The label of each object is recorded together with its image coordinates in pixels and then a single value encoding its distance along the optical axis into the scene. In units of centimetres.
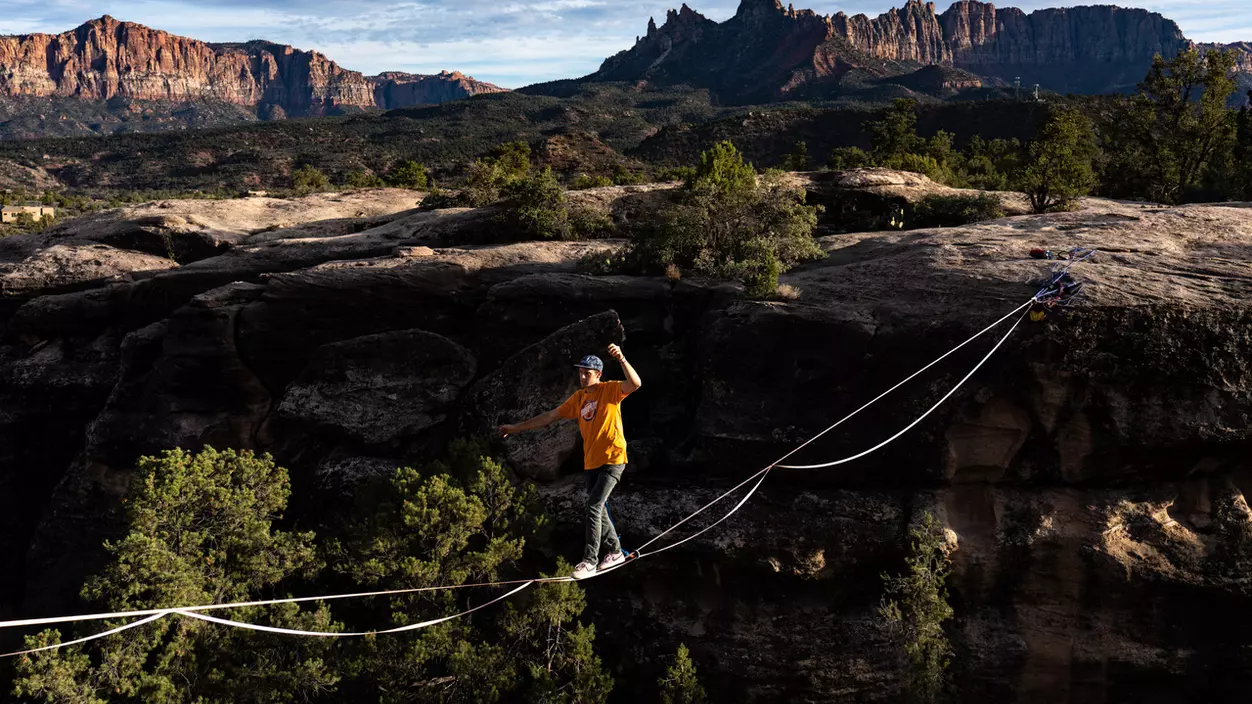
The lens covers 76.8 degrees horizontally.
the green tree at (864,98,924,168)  5000
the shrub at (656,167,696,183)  2458
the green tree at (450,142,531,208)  2953
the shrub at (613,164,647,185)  3892
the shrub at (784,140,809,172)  4477
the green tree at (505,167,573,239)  2492
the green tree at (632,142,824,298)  1990
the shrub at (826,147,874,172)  4190
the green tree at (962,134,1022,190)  3659
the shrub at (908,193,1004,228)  2345
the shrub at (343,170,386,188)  5496
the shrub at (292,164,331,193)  5636
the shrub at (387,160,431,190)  5038
